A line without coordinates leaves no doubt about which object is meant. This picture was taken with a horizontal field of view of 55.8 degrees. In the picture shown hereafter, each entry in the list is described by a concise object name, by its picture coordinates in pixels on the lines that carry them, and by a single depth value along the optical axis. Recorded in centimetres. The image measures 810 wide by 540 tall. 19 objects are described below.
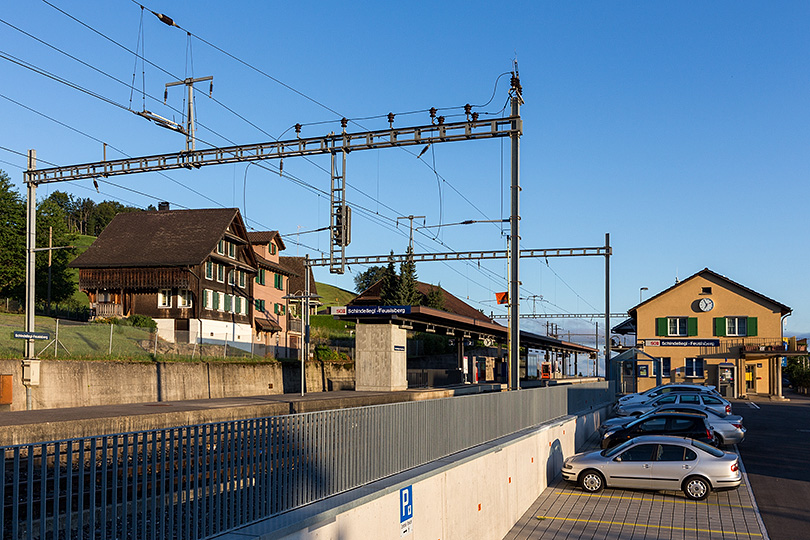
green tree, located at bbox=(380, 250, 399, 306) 8275
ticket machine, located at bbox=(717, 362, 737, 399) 5884
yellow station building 6431
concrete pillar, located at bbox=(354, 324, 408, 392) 3566
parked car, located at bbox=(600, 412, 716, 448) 2209
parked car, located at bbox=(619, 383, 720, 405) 3832
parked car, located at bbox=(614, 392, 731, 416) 3069
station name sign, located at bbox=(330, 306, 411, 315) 3519
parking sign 954
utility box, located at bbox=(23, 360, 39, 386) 2292
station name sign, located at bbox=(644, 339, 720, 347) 6569
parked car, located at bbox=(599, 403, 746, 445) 2550
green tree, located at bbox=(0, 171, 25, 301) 6378
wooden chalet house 5216
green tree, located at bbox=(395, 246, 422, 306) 8169
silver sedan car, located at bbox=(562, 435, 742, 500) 1723
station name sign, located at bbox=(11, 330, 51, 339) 2183
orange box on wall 2400
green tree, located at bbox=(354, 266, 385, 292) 16019
